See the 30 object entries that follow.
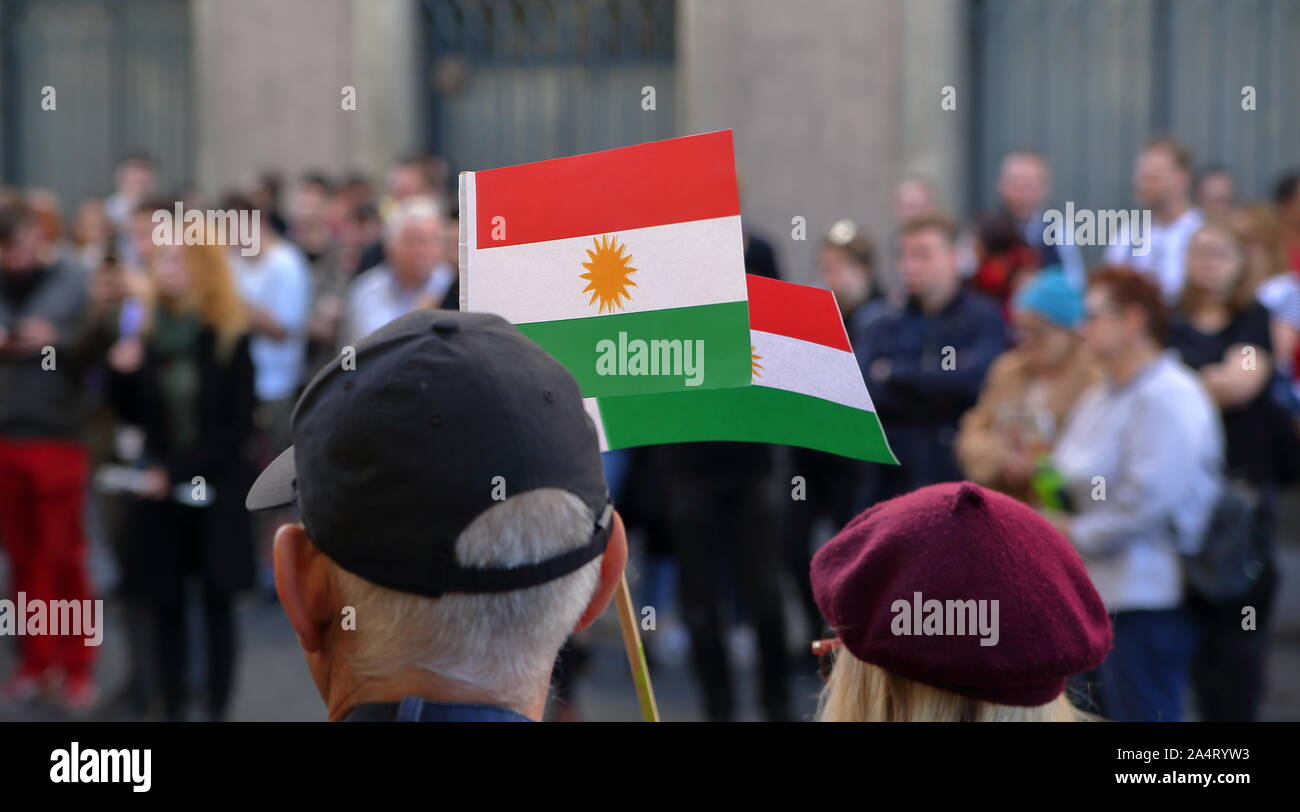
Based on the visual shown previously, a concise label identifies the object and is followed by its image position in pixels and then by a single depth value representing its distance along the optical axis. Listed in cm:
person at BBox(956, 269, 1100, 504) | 485
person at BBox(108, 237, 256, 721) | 541
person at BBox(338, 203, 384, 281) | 838
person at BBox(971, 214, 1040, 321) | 689
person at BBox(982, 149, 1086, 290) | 789
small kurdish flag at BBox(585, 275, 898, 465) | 219
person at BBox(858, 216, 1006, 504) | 556
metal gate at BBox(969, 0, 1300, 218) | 1073
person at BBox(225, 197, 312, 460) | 754
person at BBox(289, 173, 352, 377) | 775
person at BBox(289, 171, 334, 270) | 898
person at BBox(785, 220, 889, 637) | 621
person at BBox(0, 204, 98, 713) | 629
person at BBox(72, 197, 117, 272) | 891
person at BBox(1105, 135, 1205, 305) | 745
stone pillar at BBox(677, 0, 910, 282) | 1070
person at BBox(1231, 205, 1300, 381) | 598
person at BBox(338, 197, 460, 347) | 634
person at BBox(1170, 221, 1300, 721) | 461
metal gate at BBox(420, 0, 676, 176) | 1144
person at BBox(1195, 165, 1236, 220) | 898
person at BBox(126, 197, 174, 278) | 625
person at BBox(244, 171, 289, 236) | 926
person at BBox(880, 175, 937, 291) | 810
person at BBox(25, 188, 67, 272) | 671
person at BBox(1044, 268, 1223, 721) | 425
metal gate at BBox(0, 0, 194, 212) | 1220
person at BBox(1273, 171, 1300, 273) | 730
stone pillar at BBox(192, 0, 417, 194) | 1135
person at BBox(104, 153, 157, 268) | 1021
